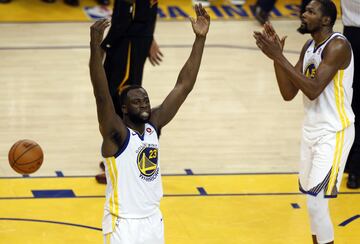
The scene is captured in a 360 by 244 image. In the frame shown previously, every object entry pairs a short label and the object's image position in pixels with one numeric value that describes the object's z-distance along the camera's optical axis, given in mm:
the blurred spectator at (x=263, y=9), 32187
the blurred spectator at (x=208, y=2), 34866
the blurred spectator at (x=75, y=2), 33656
